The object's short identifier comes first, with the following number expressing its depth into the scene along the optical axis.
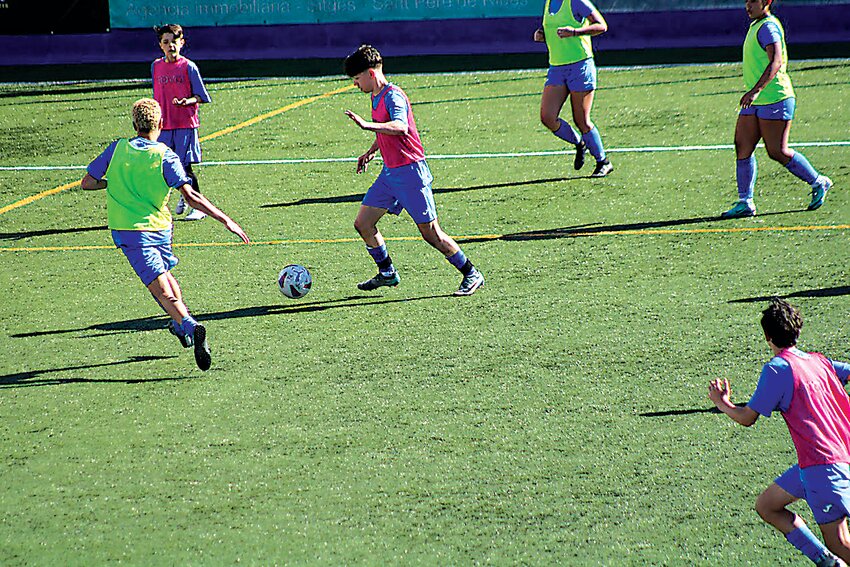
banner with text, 54.97
